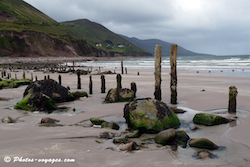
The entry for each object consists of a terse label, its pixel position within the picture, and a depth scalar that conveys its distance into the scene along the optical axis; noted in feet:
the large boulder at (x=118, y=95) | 40.26
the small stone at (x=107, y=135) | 21.18
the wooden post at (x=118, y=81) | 50.94
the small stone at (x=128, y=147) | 17.95
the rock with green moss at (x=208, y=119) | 25.70
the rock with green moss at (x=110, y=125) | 24.40
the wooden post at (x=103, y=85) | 51.88
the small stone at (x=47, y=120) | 25.89
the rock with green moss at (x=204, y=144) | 18.54
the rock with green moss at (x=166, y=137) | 19.69
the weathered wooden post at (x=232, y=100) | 30.71
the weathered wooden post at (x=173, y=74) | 38.45
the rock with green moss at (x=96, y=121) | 25.91
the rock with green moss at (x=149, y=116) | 23.49
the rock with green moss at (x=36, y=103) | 33.45
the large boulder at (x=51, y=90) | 40.83
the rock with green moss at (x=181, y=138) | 19.72
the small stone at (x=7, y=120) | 25.69
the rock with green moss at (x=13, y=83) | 59.15
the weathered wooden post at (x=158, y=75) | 39.32
